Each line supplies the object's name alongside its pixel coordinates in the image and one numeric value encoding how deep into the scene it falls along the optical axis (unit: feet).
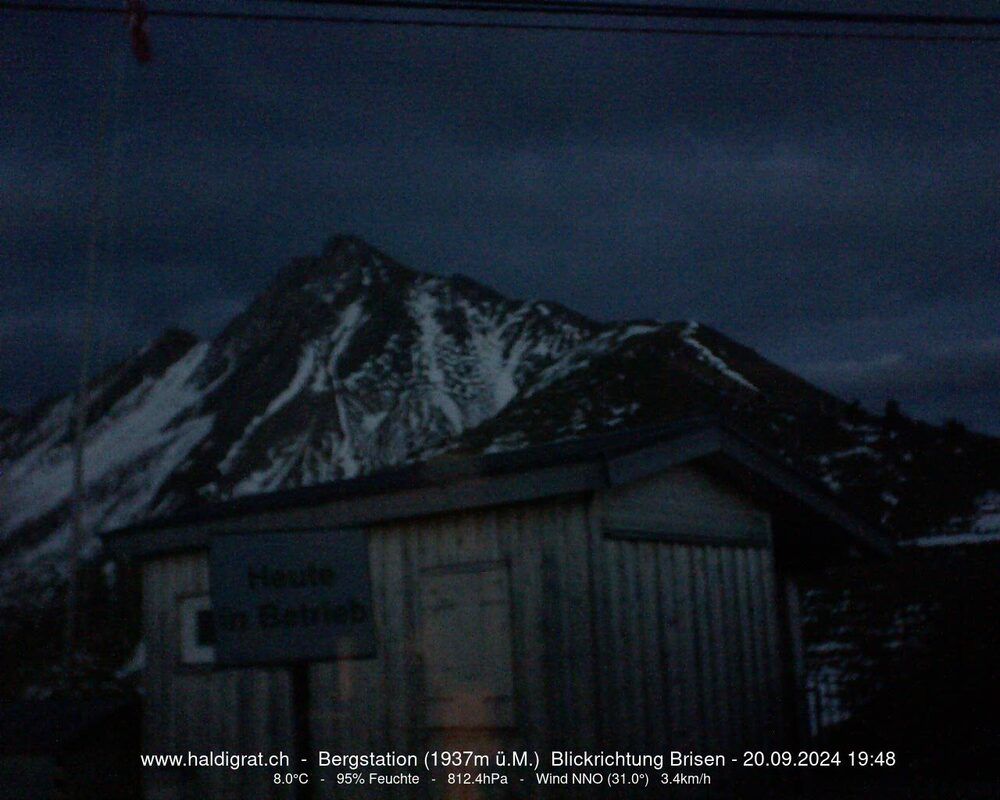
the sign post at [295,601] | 17.61
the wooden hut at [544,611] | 31.40
